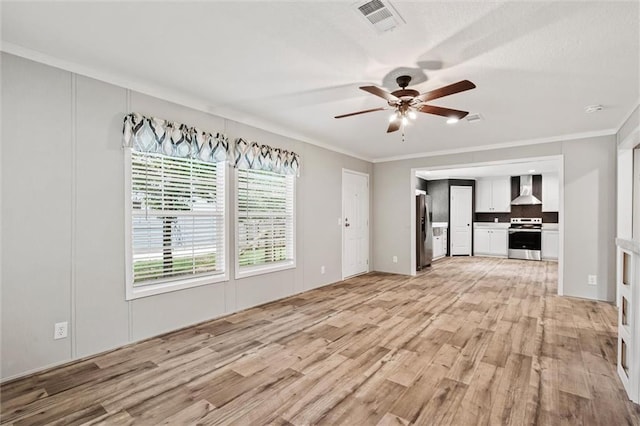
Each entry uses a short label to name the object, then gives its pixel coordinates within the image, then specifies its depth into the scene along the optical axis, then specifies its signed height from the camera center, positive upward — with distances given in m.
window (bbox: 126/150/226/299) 3.00 -0.13
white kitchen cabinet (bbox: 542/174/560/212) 8.39 +0.50
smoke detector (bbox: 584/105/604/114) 3.48 +1.17
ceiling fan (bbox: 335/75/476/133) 2.50 +0.95
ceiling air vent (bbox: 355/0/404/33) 1.85 +1.22
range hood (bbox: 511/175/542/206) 8.64 +0.49
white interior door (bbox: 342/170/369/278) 5.88 -0.25
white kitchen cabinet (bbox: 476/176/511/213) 9.09 +0.47
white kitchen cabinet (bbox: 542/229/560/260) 8.13 -0.91
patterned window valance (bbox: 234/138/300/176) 3.84 +0.71
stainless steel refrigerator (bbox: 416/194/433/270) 6.62 -0.45
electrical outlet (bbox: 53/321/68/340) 2.49 -0.96
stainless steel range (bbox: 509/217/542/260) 8.28 -0.77
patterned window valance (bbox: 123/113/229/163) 2.88 +0.73
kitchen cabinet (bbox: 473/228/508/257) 8.93 -0.92
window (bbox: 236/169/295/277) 3.99 -0.15
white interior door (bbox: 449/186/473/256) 9.43 -0.17
